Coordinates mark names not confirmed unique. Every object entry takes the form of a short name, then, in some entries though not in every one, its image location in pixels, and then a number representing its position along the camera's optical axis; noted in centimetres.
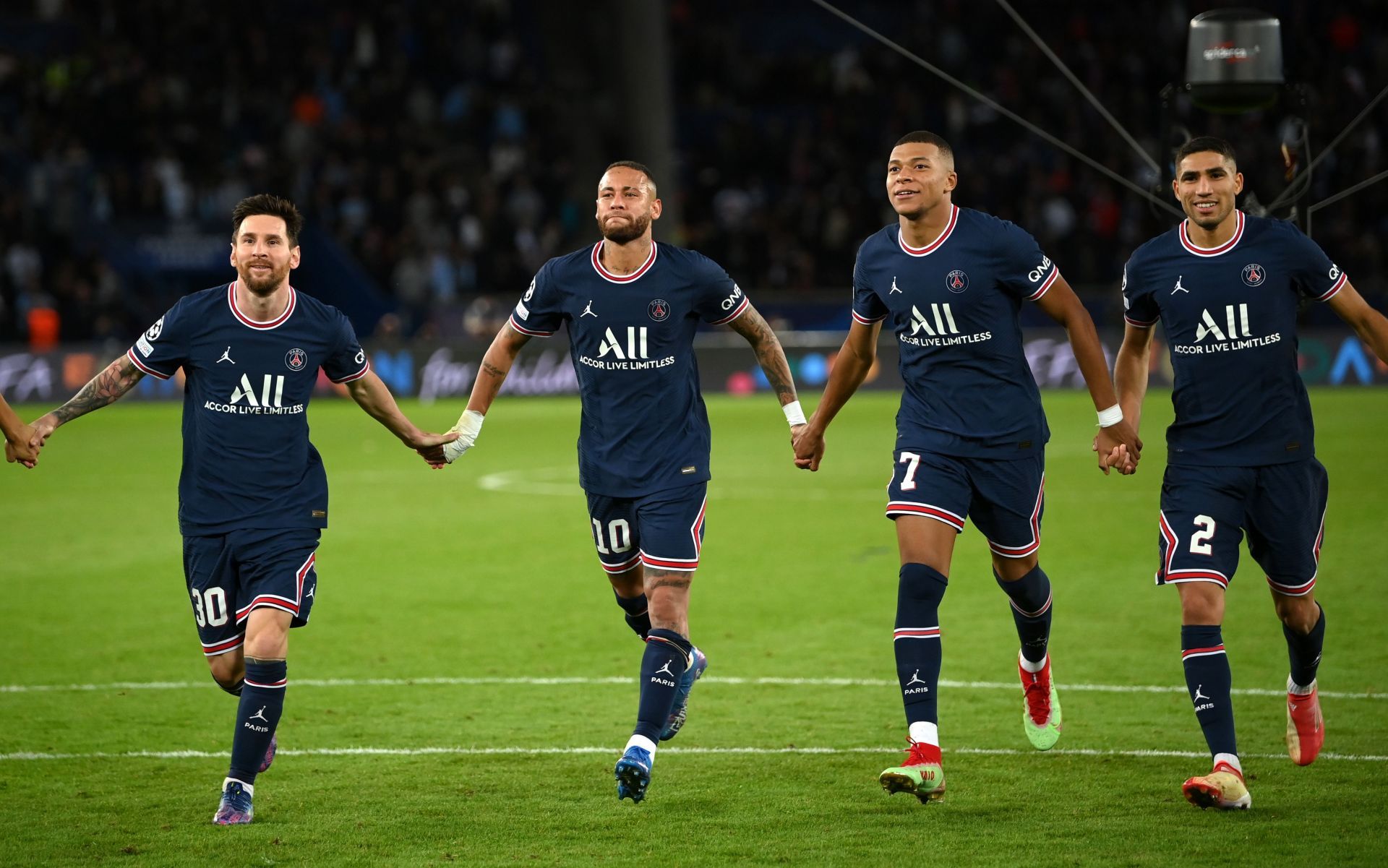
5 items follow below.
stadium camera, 1892
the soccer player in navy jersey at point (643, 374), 1377
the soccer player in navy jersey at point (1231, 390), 1275
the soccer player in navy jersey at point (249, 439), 1292
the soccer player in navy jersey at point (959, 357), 1327
